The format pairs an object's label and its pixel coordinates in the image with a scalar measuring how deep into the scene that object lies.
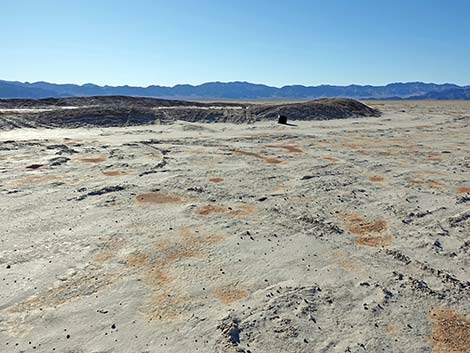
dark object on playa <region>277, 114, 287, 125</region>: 30.42
